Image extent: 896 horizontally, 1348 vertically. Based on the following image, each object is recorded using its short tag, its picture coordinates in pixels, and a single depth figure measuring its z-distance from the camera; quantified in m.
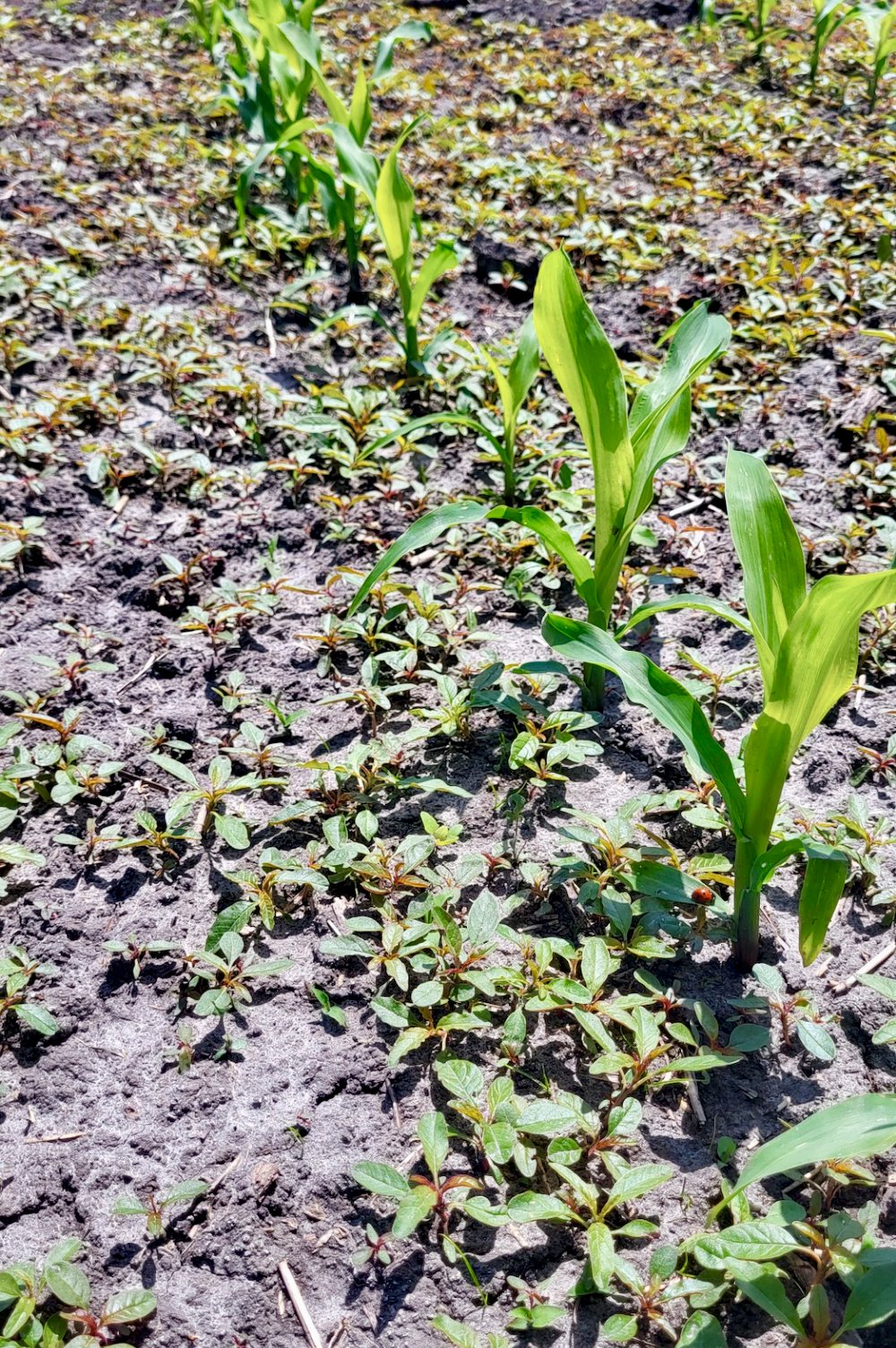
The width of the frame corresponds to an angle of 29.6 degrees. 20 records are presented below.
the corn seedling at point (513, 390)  0.77
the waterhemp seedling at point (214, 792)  0.65
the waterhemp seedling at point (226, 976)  0.60
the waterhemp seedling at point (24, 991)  0.59
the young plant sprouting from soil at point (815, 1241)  0.49
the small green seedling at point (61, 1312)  0.52
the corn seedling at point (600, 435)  0.65
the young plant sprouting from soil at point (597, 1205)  0.53
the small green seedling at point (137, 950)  0.61
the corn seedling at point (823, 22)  1.27
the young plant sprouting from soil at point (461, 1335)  0.52
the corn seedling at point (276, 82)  0.96
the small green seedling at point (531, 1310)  0.52
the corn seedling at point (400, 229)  0.86
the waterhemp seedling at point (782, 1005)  0.59
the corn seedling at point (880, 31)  1.23
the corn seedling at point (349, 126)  0.92
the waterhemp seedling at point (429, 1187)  0.54
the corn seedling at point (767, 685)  0.55
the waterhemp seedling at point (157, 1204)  0.55
